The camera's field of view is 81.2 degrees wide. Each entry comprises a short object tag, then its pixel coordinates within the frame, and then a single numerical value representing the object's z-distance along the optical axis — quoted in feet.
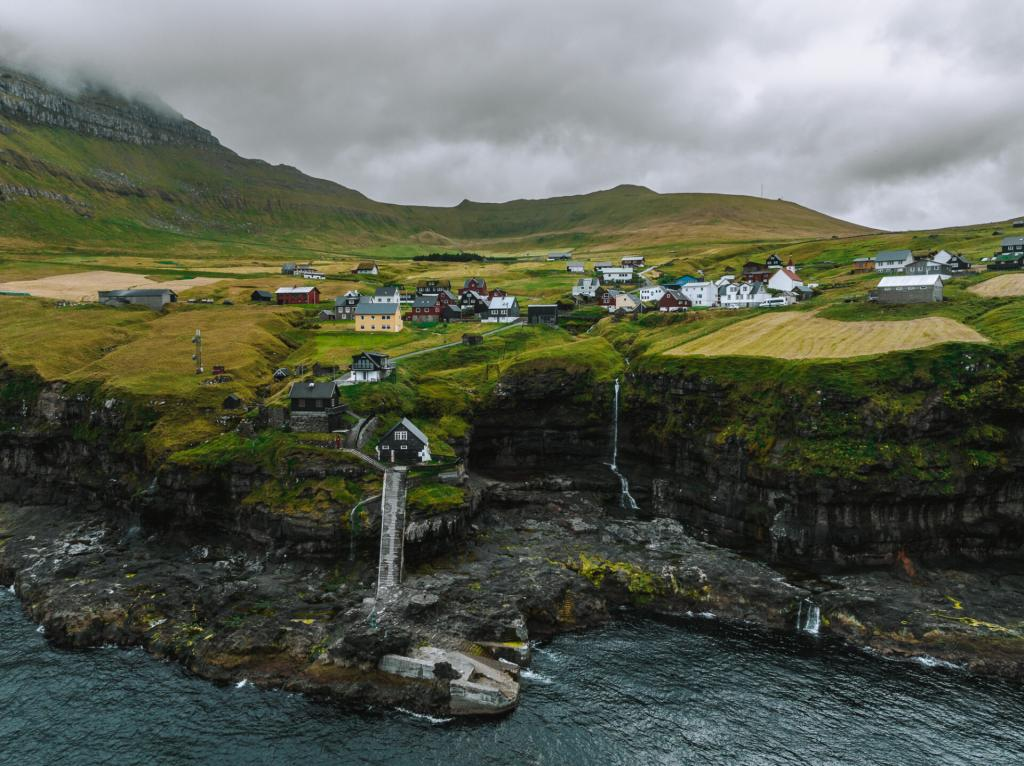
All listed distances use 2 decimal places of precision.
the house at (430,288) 606.14
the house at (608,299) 535.60
